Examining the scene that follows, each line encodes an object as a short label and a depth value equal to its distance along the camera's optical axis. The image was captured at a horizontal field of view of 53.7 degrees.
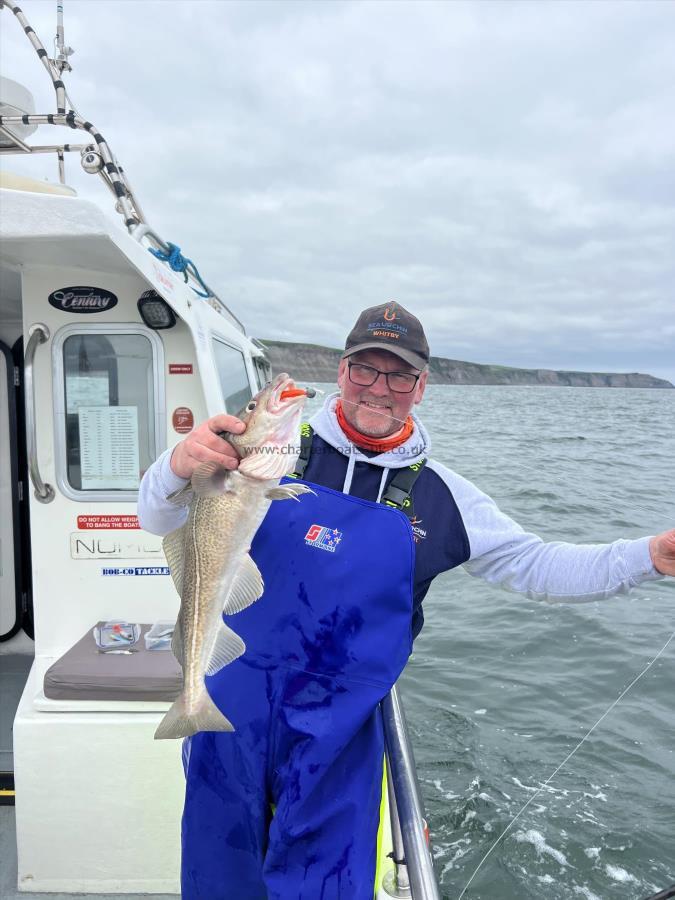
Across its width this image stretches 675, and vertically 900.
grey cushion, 3.45
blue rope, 4.25
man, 2.27
